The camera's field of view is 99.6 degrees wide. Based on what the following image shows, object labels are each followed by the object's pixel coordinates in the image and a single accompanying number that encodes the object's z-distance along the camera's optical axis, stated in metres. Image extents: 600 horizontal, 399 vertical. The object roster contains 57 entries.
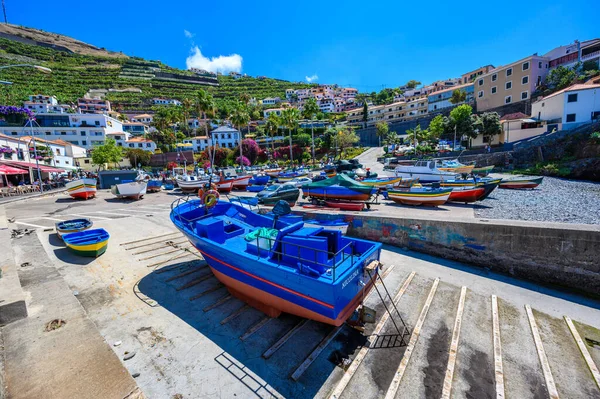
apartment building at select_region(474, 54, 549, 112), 44.78
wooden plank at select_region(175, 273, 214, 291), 7.57
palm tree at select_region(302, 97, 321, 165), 52.78
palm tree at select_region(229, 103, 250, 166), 41.69
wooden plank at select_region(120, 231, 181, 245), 11.04
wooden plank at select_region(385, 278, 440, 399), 4.34
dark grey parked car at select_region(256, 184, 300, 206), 16.27
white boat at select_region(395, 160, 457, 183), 21.30
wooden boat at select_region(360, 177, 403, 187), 21.08
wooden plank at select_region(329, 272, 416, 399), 4.34
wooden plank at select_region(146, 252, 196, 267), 9.06
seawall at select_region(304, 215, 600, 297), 7.32
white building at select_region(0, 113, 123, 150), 50.98
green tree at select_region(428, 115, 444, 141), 47.03
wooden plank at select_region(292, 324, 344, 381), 4.68
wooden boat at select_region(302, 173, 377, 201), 14.99
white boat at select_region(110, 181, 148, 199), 22.22
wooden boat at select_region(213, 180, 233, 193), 25.88
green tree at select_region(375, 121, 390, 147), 61.66
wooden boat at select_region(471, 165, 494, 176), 25.41
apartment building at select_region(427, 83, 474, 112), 63.72
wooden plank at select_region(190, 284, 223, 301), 7.12
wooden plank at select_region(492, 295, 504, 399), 4.36
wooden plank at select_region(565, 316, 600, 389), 4.70
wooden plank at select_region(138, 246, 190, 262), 9.59
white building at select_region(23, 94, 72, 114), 61.69
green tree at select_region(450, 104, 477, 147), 38.56
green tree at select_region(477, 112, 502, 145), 35.47
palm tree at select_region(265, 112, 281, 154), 54.16
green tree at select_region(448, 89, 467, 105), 59.88
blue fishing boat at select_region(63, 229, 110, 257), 9.27
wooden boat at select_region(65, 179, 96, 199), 22.36
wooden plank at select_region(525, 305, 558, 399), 4.38
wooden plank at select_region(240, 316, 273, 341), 5.66
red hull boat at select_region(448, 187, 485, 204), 15.75
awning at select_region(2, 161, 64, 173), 31.02
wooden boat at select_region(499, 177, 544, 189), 19.83
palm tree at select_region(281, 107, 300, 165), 48.78
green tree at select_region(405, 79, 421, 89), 117.31
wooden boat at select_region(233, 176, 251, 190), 27.15
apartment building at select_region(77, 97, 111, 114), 78.50
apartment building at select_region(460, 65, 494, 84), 74.49
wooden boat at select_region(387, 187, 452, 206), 14.70
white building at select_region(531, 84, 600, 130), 31.00
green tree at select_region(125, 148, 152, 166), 48.69
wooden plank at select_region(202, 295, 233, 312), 6.65
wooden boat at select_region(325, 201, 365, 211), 14.53
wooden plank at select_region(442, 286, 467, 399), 4.33
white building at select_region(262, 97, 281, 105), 118.49
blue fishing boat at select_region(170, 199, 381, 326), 5.12
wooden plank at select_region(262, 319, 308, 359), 5.16
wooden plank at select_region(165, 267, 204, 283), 8.00
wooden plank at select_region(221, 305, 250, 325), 6.15
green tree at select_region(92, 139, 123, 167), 35.59
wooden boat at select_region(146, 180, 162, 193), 28.20
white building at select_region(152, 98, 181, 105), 102.44
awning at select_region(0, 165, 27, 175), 27.04
